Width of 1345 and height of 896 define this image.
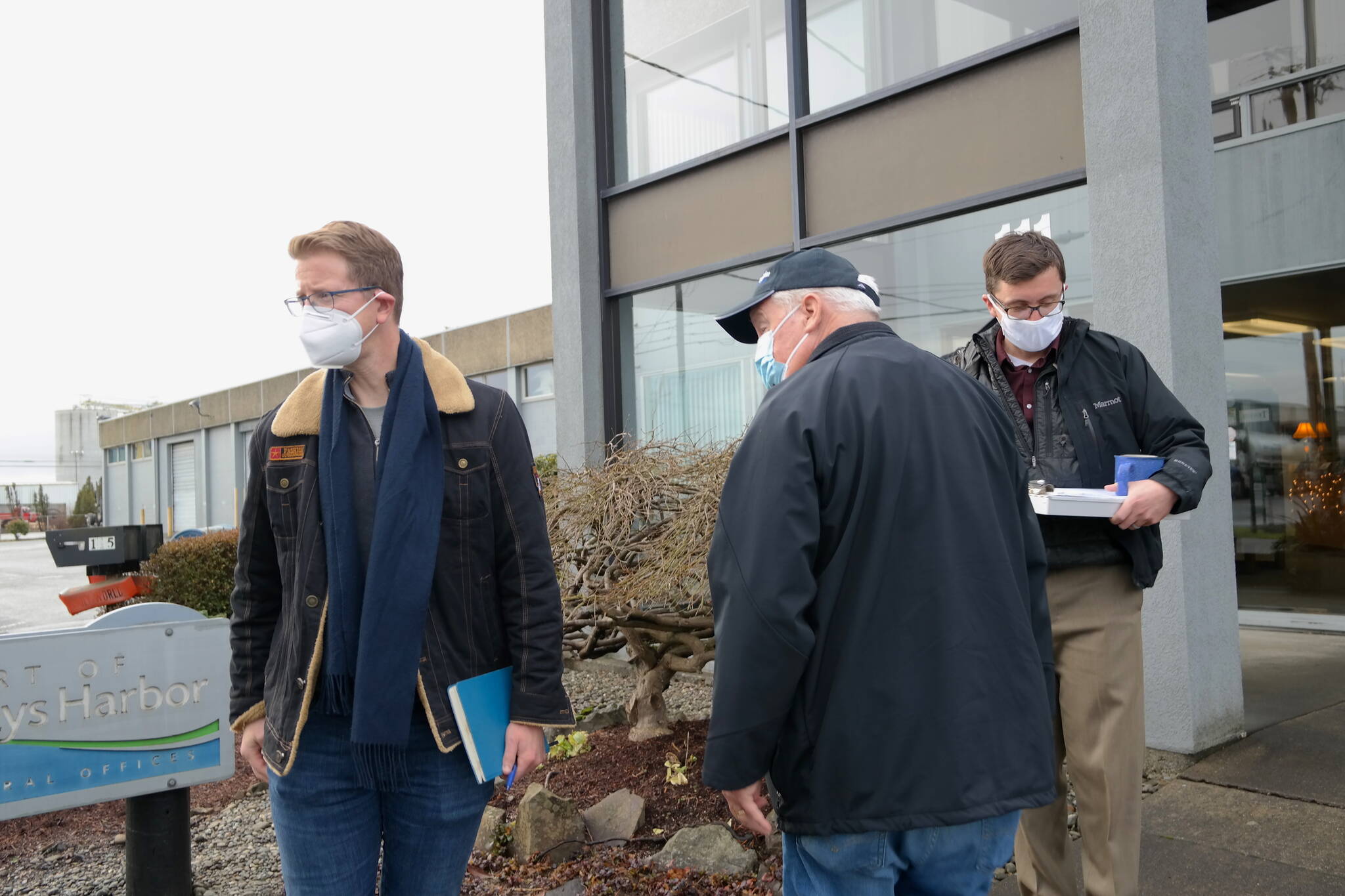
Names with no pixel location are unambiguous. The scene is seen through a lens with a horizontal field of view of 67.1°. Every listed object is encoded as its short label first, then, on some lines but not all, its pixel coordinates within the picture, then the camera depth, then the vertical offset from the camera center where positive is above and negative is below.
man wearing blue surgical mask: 1.75 -0.28
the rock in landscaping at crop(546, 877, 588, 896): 3.88 -1.53
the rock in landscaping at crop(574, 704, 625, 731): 6.17 -1.41
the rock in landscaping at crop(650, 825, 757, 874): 3.90 -1.44
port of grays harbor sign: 3.34 -0.70
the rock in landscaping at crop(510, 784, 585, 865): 4.22 -1.42
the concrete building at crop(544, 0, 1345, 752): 5.19 +1.91
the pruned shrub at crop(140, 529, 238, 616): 10.23 -0.71
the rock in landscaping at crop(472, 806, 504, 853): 4.39 -1.47
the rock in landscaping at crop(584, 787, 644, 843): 4.36 -1.43
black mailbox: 8.74 -0.34
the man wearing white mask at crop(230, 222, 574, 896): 2.19 -0.21
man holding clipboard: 2.92 -0.16
